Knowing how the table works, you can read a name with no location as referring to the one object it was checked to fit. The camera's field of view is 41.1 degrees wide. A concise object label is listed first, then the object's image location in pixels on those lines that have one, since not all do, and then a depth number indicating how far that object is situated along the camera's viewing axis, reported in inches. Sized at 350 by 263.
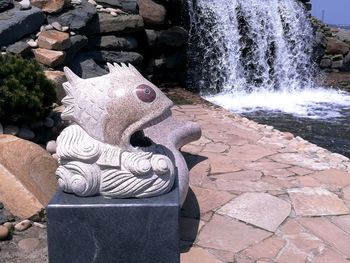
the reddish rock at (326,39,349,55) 531.5
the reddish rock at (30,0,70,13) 271.1
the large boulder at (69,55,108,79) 277.8
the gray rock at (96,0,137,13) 332.5
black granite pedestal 95.1
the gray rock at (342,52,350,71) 530.9
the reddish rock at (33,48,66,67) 240.5
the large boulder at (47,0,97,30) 274.1
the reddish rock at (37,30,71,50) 248.2
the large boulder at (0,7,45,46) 230.5
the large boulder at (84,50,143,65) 308.6
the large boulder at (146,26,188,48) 348.2
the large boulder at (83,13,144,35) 305.7
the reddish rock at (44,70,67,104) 210.1
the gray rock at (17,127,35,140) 167.8
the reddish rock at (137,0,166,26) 342.6
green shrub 161.3
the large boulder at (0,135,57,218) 134.3
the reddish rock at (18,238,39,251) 121.8
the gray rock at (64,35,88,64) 266.8
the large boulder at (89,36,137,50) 310.7
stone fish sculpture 97.9
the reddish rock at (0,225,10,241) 124.0
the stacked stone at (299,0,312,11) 542.8
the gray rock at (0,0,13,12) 249.0
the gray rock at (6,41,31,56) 228.7
